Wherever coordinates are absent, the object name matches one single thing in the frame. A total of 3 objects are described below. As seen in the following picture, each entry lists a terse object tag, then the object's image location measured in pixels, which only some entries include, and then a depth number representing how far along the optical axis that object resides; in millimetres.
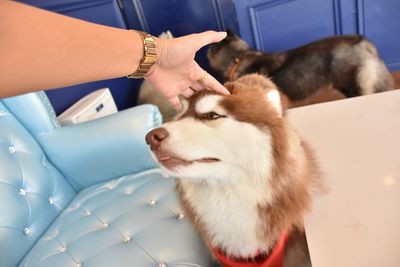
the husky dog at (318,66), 1906
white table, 500
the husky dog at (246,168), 680
